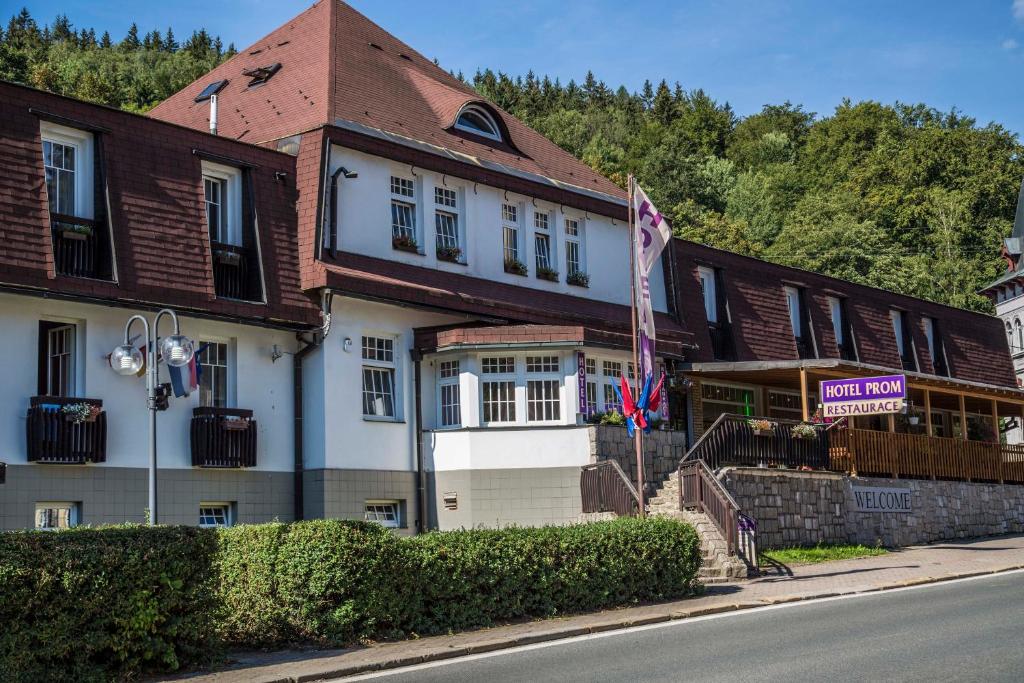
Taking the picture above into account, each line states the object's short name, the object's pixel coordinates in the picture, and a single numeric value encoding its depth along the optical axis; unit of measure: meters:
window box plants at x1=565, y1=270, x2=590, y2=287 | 28.09
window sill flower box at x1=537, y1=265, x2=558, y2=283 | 27.42
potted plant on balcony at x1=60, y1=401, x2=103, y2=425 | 19.08
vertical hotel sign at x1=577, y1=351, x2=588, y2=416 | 25.06
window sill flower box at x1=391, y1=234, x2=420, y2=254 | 24.58
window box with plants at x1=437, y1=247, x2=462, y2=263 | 25.45
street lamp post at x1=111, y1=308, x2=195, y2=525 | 15.45
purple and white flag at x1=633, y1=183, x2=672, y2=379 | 21.42
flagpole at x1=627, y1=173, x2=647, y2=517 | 20.62
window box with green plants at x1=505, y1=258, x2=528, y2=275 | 26.72
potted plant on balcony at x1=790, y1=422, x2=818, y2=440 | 27.73
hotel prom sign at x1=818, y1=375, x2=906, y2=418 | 27.28
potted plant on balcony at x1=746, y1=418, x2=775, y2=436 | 26.61
